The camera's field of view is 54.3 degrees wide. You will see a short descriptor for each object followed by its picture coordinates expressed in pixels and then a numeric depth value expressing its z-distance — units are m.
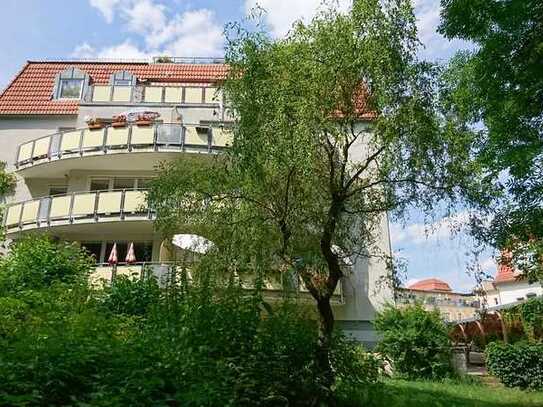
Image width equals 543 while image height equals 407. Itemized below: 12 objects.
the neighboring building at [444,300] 19.45
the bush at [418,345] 17.58
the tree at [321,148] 9.65
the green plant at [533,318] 19.16
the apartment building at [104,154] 20.48
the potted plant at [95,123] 21.67
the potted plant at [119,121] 21.45
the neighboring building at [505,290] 46.47
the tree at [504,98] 8.49
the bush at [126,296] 14.00
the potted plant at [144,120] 21.30
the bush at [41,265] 14.48
